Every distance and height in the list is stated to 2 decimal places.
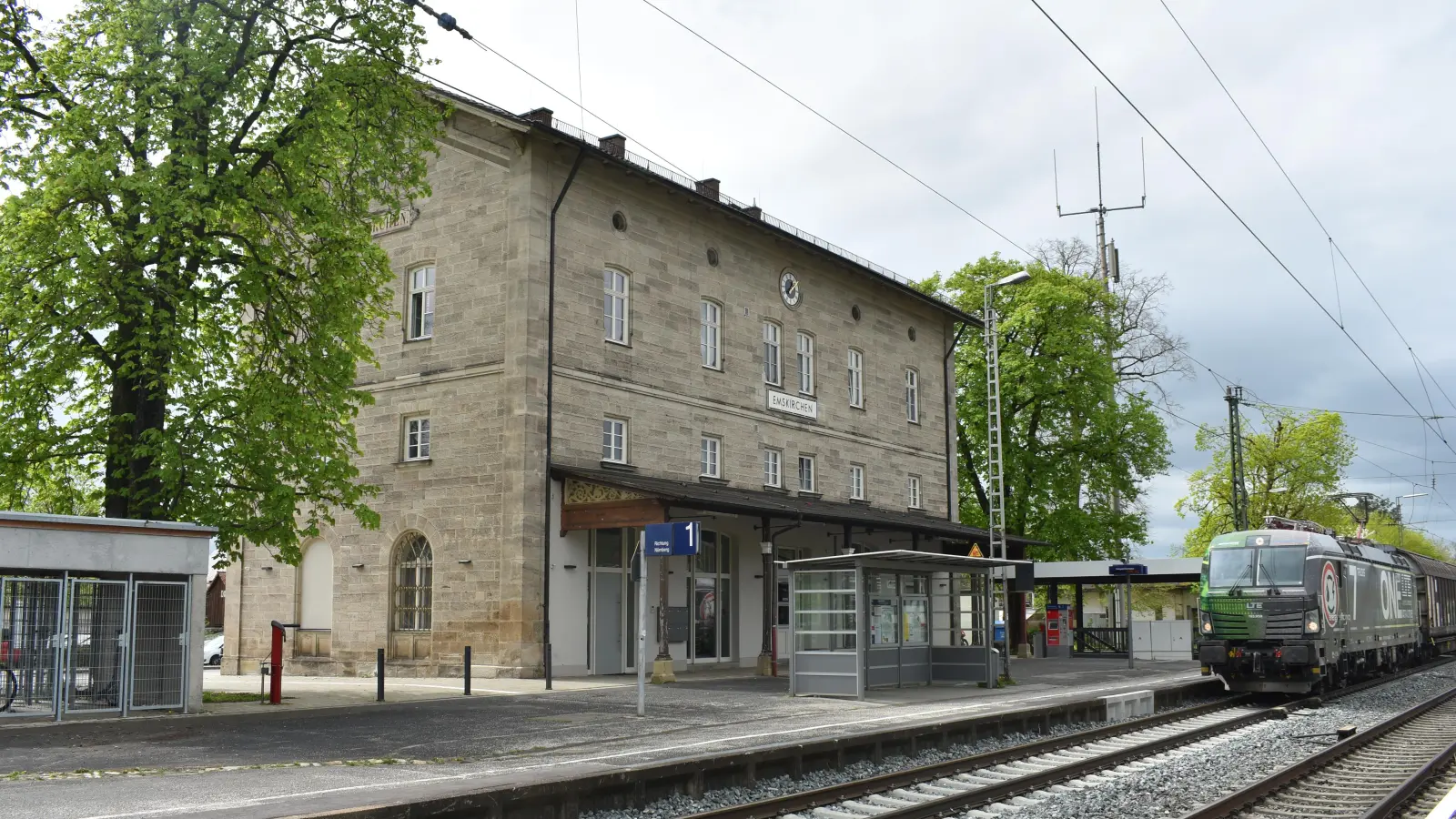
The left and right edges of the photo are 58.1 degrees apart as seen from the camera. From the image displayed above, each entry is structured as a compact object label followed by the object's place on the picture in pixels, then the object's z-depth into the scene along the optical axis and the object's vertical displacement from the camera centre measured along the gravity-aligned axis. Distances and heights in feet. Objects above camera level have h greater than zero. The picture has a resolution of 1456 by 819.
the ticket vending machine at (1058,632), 126.93 -5.92
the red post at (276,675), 62.45 -4.97
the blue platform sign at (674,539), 56.34 +1.38
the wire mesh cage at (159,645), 55.21 -3.14
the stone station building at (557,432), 81.41 +9.42
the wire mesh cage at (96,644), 52.90 -2.99
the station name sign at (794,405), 105.60 +13.54
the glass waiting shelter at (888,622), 68.18 -2.86
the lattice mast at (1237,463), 131.82 +11.09
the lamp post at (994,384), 84.12 +12.69
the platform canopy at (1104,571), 111.14 -0.13
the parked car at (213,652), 121.43 -7.60
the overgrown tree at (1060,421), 144.36 +16.57
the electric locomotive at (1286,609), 71.36 -2.19
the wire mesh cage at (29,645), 50.72 -2.86
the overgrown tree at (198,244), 58.75 +15.38
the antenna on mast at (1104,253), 172.55 +42.04
